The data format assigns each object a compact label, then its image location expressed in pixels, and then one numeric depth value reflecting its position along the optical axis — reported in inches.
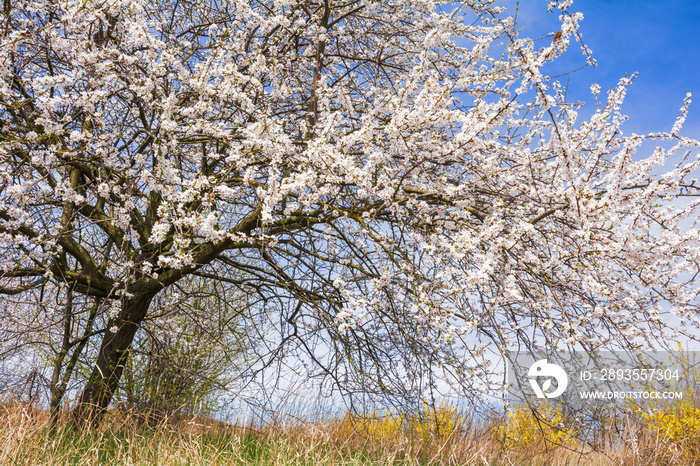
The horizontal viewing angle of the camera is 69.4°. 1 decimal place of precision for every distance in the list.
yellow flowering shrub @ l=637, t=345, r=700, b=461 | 221.0
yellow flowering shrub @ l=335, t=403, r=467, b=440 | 173.6
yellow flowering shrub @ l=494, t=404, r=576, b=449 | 225.0
